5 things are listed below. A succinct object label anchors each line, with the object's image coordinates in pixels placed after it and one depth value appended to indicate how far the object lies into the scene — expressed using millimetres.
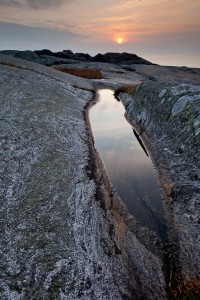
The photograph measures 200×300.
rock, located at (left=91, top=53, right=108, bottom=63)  64896
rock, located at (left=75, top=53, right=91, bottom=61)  65457
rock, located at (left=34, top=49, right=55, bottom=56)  64045
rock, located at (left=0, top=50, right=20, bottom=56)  56317
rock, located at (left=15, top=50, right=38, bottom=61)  51944
